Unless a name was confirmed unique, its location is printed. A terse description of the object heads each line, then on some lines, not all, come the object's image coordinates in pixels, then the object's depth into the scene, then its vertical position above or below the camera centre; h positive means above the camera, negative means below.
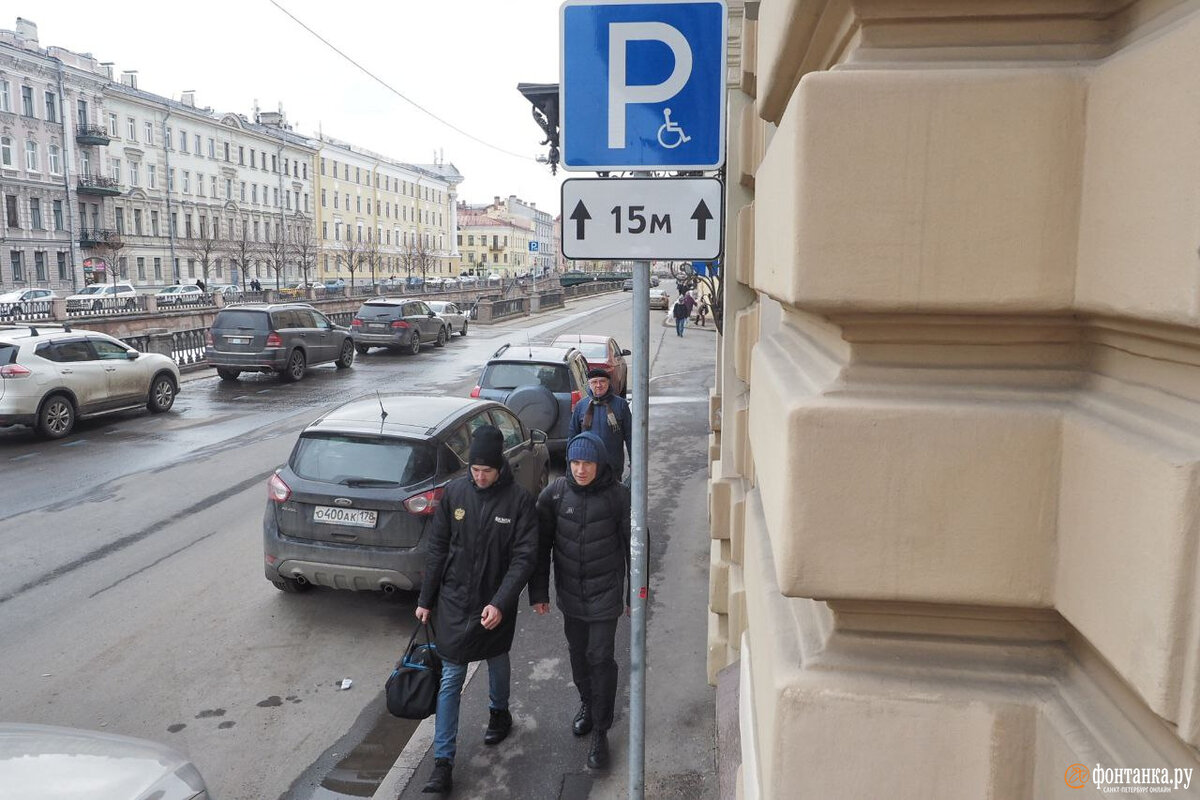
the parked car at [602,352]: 16.78 -1.34
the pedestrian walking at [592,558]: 4.80 -1.48
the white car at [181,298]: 39.44 -0.80
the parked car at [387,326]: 29.61 -1.49
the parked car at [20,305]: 33.88 -0.99
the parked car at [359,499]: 6.90 -1.68
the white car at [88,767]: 3.54 -2.01
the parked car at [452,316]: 37.53 -1.45
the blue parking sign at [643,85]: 3.25 +0.72
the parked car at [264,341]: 21.64 -1.49
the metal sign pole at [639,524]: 3.28 -0.95
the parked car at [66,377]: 13.93 -1.61
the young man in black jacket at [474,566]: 4.72 -1.50
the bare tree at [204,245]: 68.62 +2.79
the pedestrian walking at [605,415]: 8.11 -1.20
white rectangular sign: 3.23 +0.23
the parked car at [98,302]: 36.22 -0.92
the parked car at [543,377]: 12.45 -1.37
